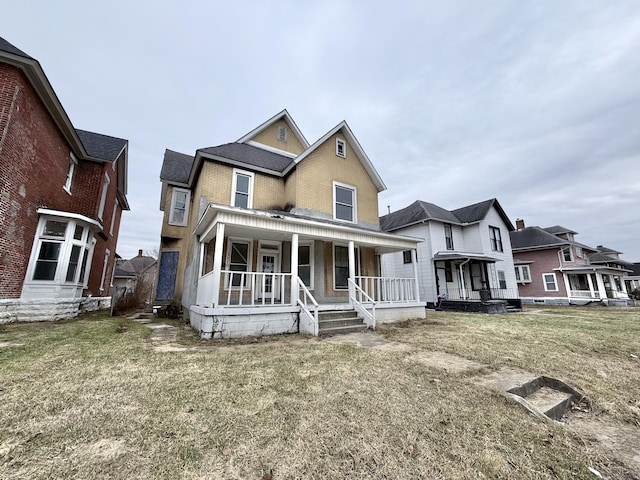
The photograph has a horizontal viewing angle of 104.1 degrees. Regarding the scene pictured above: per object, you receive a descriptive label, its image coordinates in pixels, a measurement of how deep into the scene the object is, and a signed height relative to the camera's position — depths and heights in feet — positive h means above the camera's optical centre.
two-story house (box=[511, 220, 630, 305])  73.05 +3.59
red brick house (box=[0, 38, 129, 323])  25.02 +10.51
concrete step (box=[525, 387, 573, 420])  9.66 -4.92
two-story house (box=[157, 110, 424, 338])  23.48 +5.84
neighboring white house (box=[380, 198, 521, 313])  58.49 +7.22
